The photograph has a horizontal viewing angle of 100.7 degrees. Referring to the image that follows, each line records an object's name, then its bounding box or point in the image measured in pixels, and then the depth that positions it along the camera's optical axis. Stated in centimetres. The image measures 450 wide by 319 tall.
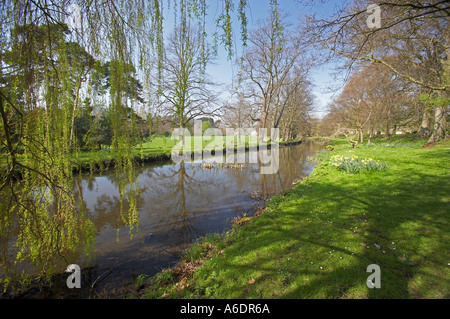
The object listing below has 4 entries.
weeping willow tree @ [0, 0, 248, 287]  174
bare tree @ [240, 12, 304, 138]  1616
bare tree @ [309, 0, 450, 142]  459
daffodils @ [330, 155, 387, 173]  802
